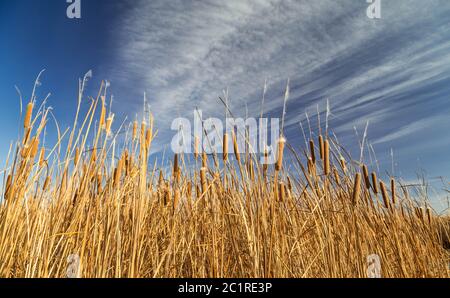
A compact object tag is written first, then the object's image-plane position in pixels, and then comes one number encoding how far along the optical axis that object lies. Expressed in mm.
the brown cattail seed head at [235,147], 2268
